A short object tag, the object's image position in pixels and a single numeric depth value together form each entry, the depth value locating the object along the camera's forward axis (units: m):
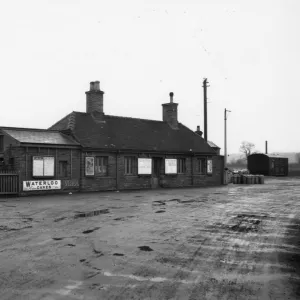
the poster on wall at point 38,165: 23.41
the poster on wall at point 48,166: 23.94
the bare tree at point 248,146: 124.25
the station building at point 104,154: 23.52
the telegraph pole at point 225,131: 41.79
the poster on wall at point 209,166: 34.72
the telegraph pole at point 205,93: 42.72
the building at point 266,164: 55.32
